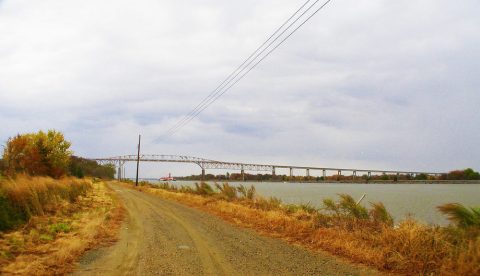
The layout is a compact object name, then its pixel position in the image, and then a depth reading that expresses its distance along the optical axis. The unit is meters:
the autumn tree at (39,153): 40.22
